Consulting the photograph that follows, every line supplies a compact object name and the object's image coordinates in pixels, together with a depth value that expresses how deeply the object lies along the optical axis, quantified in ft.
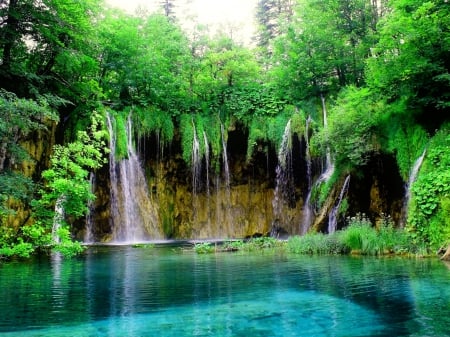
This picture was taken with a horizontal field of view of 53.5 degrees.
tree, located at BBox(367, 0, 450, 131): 52.85
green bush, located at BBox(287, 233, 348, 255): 48.57
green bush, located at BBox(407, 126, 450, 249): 42.27
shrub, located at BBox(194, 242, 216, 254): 55.34
